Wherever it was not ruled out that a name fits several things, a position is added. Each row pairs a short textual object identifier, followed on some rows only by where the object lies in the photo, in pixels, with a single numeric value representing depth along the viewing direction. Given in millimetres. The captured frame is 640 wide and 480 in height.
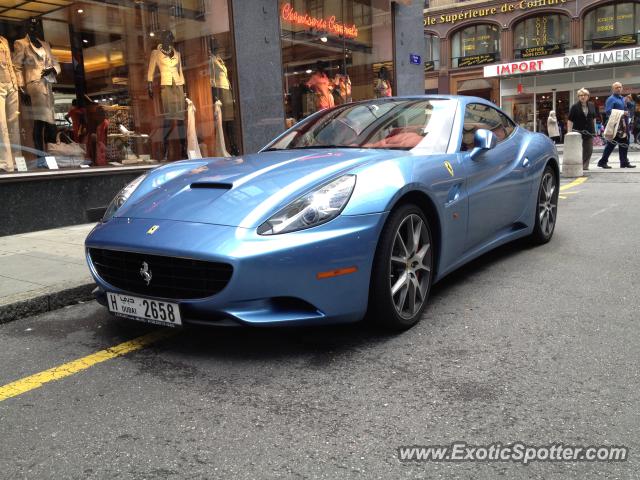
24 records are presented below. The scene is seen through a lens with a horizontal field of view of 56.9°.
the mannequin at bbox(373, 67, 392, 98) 13668
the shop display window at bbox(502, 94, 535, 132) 31391
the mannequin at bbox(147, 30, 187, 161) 9703
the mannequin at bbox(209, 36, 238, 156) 9906
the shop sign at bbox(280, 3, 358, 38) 10805
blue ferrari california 2838
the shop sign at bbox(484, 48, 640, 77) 27719
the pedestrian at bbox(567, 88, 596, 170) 12797
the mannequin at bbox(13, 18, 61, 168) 8031
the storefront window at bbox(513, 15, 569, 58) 30844
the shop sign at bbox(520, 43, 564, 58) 30766
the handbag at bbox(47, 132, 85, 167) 7945
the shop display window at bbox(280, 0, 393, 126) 11039
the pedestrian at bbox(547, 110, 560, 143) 14434
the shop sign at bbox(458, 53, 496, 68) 32991
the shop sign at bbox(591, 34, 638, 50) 28922
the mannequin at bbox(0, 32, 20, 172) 7645
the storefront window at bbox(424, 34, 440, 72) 34781
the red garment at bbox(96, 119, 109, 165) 8520
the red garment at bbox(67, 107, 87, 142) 8625
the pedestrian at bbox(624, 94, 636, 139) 17714
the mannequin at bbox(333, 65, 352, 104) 12875
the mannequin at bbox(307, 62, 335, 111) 12031
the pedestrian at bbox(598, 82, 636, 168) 12789
